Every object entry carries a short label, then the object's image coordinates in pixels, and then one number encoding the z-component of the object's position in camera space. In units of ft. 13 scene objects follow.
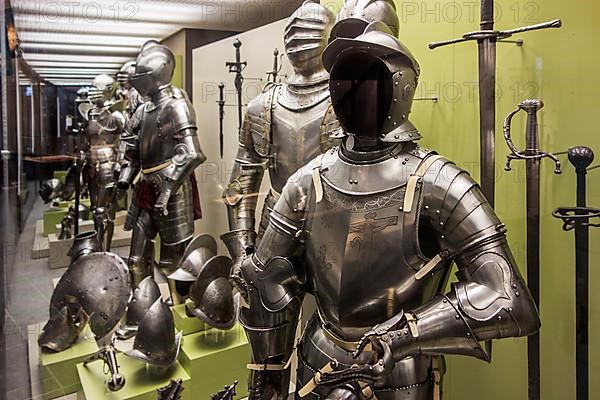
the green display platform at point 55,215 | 11.30
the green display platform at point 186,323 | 10.24
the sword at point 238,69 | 7.85
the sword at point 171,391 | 7.90
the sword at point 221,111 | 8.36
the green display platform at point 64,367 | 9.58
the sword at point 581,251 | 5.49
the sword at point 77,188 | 10.40
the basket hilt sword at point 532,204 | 5.61
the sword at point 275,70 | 7.97
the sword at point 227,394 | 7.27
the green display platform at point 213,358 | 8.77
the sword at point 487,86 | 5.67
